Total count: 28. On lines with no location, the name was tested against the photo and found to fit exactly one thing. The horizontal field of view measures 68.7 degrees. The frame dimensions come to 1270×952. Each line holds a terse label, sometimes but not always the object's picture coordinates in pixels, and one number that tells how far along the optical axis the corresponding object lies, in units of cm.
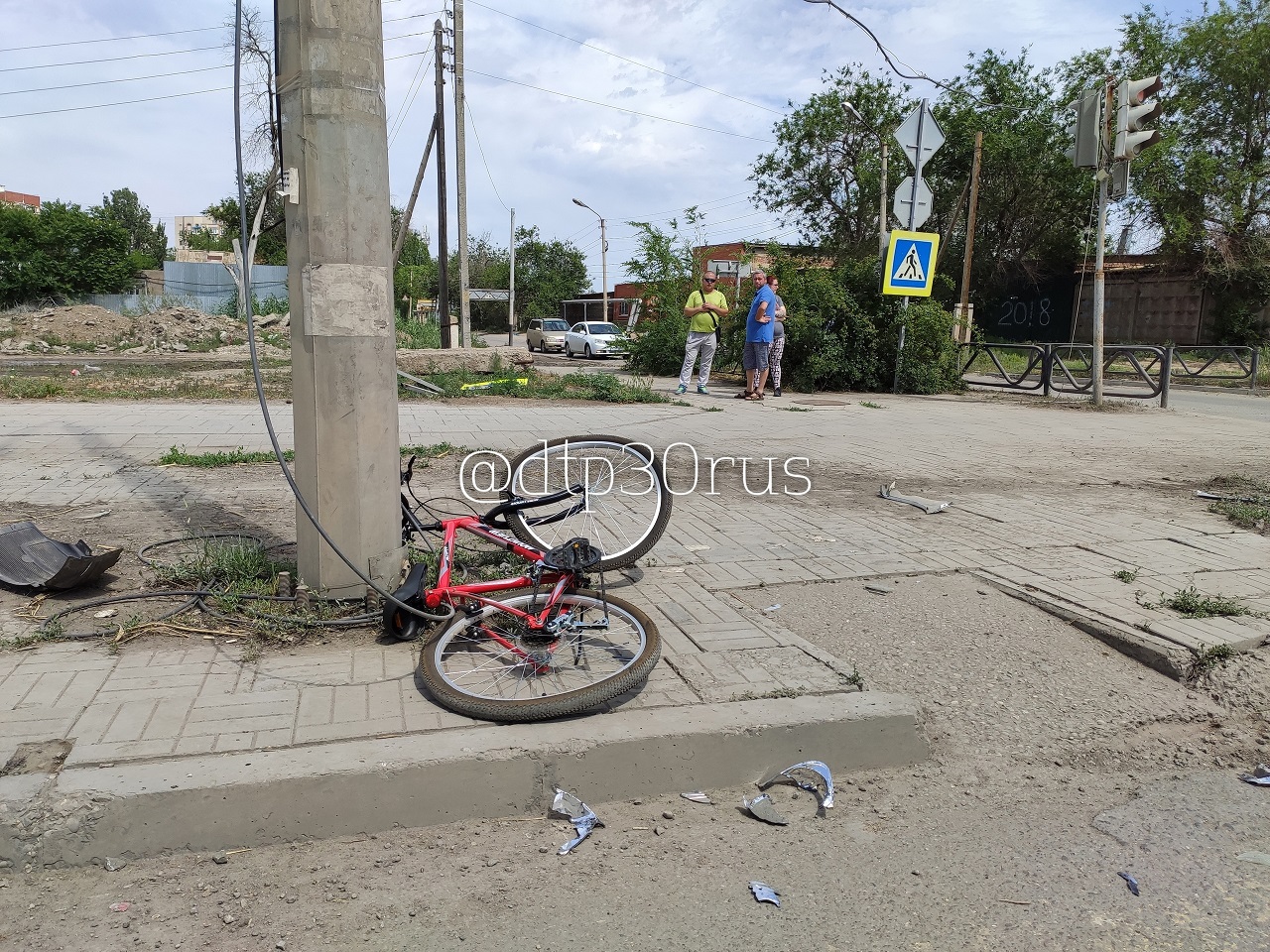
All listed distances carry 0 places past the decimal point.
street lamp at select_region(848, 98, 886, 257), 1909
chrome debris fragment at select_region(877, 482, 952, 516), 676
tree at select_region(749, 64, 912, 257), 4169
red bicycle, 328
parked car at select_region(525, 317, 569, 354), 4262
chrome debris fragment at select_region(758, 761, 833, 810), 313
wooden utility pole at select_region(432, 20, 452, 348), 2630
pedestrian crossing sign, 1398
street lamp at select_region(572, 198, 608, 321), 5717
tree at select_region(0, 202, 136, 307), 4494
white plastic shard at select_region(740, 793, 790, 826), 295
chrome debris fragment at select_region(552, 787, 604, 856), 286
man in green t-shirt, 1465
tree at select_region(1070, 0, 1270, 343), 3114
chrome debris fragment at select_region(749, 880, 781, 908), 252
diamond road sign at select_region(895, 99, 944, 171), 1344
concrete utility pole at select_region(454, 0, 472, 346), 2564
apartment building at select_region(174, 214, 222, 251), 11326
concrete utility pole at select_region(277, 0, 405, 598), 374
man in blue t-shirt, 1376
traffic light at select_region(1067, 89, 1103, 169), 1310
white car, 3488
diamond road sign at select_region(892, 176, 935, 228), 1391
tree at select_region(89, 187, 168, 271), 9606
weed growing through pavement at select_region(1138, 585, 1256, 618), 453
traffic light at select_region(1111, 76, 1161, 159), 1245
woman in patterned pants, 1495
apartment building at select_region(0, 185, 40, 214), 11091
